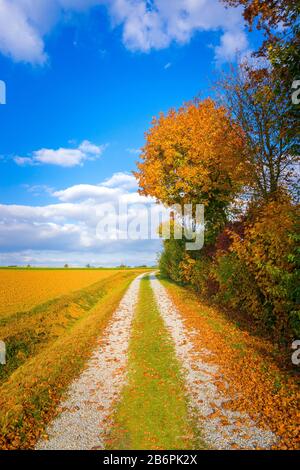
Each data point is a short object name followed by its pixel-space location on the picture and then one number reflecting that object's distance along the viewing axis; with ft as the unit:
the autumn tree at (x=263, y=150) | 42.73
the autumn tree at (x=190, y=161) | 59.72
